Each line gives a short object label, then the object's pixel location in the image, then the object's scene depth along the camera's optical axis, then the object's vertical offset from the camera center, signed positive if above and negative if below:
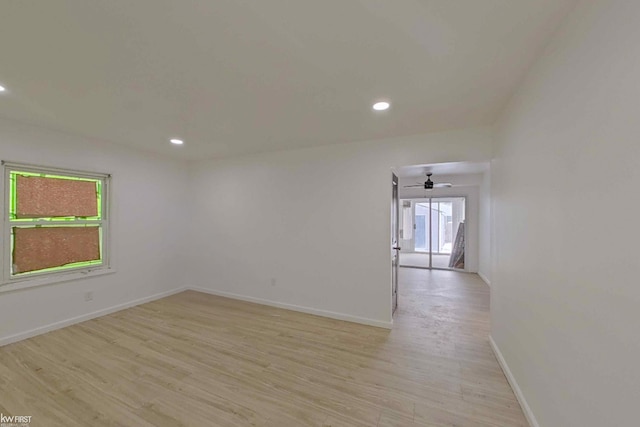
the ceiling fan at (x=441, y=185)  6.41 +0.66
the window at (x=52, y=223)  3.10 -0.16
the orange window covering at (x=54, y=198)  3.20 +0.16
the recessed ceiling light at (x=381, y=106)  2.46 +1.00
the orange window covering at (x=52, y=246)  3.17 -0.47
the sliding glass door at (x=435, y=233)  7.41 -0.73
